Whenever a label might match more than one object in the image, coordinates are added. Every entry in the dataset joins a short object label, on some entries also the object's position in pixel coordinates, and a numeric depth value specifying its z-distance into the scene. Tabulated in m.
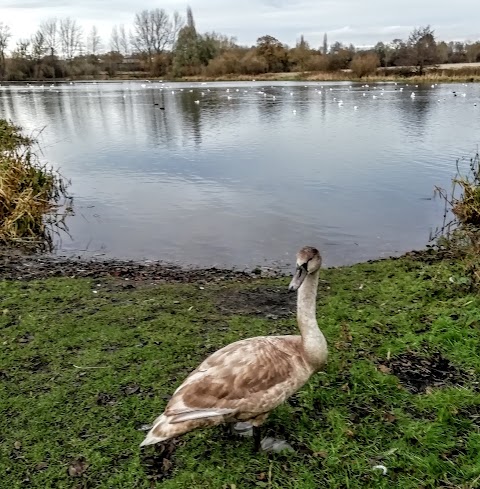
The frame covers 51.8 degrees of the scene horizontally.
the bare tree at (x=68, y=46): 117.31
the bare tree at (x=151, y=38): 120.00
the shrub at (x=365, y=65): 67.94
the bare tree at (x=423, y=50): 69.88
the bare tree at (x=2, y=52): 88.19
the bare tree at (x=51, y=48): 108.09
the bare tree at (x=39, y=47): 98.69
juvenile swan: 3.59
